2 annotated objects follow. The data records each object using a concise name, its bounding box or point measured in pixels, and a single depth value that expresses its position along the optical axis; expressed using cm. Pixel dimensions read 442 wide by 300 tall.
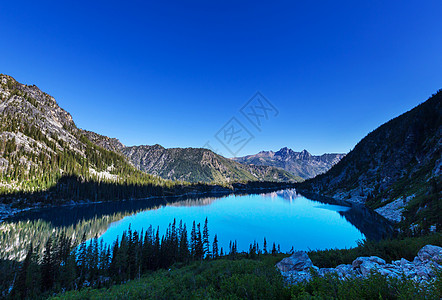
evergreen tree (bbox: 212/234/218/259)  6058
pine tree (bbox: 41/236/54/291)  4116
